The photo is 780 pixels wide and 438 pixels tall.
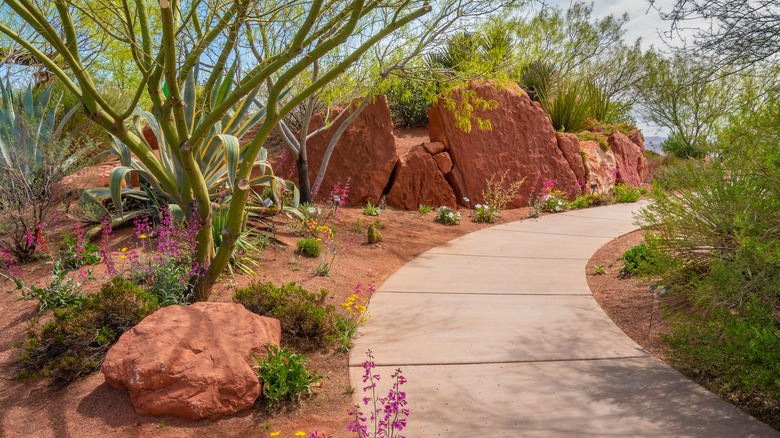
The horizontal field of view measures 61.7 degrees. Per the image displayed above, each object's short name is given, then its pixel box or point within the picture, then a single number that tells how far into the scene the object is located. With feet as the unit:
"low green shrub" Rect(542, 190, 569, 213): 41.09
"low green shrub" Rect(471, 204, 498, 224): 36.81
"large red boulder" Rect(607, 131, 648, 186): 51.99
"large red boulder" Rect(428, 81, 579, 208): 39.98
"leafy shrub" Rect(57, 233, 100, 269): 21.03
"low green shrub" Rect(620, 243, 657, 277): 23.94
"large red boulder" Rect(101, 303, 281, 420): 13.66
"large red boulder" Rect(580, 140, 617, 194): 46.68
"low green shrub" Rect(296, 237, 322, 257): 25.05
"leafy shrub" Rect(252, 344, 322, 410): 14.17
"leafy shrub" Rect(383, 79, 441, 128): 49.03
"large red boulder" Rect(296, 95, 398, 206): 37.35
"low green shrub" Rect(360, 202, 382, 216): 34.91
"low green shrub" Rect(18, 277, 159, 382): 15.33
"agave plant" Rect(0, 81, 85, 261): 22.98
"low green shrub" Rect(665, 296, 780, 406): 12.92
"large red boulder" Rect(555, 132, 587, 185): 45.29
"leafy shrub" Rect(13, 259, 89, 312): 18.31
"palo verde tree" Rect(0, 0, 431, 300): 16.55
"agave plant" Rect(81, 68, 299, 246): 23.41
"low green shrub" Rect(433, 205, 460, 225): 35.35
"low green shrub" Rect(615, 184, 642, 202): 46.70
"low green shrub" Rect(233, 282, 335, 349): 17.34
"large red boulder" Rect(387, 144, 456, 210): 38.19
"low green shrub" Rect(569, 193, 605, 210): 42.93
